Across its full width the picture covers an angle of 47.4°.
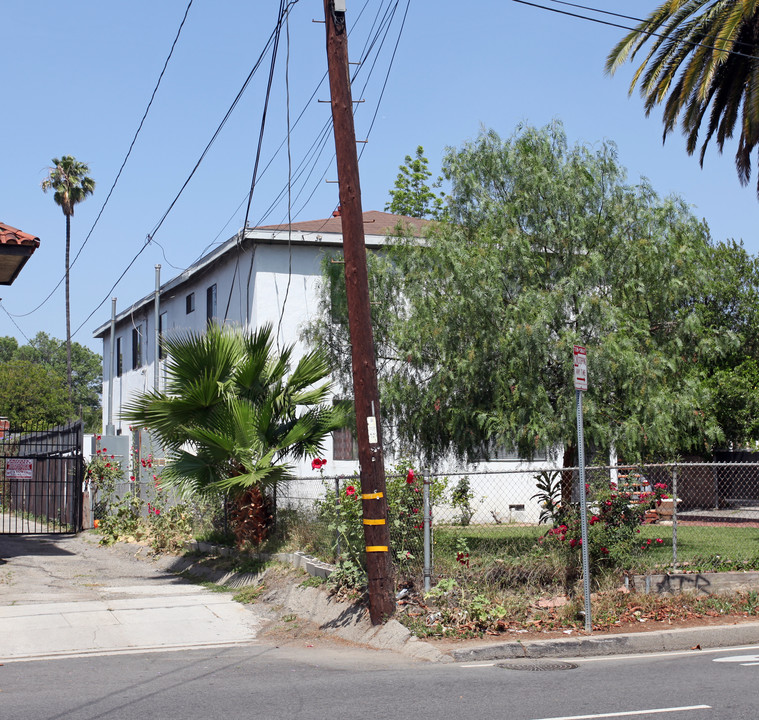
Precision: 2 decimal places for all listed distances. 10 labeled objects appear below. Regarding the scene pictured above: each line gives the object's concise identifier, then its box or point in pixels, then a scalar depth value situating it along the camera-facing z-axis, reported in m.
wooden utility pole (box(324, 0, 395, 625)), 9.62
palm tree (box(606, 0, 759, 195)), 15.36
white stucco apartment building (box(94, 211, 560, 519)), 20.92
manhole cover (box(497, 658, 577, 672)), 8.16
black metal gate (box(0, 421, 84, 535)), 21.20
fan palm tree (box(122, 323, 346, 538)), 13.33
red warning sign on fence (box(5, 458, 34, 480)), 20.98
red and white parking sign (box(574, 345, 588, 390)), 9.23
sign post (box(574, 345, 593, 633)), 9.29
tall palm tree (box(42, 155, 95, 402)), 47.75
